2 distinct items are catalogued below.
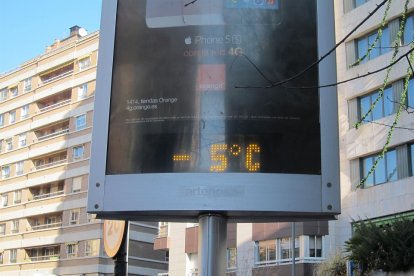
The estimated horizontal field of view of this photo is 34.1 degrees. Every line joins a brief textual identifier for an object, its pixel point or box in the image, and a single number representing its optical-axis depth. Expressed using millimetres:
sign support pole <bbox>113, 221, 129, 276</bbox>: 8281
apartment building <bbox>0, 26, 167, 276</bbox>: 54062
